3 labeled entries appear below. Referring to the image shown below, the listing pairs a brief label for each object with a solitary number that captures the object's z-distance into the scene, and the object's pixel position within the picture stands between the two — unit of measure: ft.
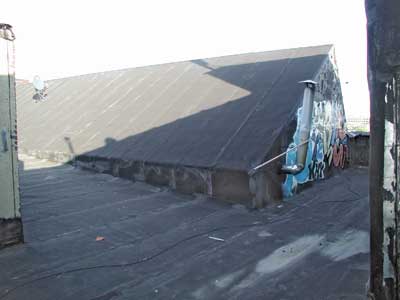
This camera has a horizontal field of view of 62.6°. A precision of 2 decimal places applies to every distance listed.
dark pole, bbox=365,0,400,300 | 8.14
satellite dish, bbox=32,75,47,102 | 66.85
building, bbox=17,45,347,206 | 27.20
